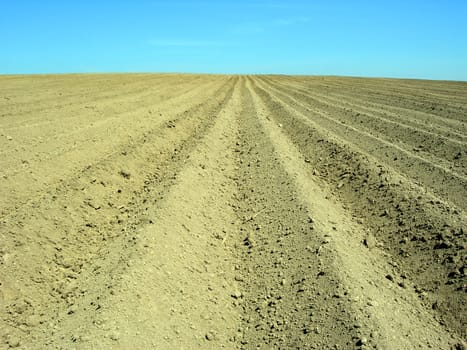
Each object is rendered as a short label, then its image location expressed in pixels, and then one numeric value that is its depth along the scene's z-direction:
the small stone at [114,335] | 2.87
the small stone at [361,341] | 2.85
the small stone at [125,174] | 6.40
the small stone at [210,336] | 3.11
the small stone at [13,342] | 2.98
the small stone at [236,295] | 3.65
